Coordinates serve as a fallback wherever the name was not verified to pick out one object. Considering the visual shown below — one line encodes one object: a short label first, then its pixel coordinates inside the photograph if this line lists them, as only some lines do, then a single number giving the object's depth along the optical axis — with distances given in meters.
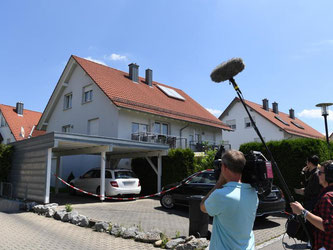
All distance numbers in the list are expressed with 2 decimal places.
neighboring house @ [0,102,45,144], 30.07
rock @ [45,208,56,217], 9.95
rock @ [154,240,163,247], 6.49
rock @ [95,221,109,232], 7.81
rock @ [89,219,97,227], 8.37
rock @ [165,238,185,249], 6.22
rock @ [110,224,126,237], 7.37
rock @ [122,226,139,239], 7.12
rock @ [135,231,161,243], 6.74
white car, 13.80
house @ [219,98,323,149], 30.86
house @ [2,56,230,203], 13.39
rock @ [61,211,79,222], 9.03
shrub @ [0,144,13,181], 15.80
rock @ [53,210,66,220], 9.37
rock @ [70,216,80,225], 8.70
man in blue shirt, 2.36
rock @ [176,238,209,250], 5.89
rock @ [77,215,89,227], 8.47
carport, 12.01
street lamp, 11.84
